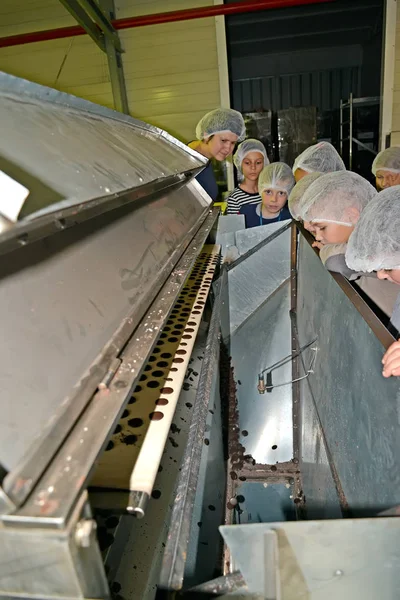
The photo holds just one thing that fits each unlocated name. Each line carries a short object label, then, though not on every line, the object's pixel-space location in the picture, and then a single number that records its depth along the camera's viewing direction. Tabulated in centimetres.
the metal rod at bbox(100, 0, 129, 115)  412
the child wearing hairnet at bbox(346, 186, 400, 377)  100
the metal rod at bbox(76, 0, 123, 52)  314
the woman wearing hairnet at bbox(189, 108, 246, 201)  235
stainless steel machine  42
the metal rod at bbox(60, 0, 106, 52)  304
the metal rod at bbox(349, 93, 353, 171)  435
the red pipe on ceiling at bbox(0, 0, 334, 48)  337
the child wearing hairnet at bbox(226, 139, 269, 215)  286
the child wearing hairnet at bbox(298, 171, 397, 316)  146
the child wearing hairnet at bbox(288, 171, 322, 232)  199
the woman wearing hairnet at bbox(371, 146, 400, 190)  256
